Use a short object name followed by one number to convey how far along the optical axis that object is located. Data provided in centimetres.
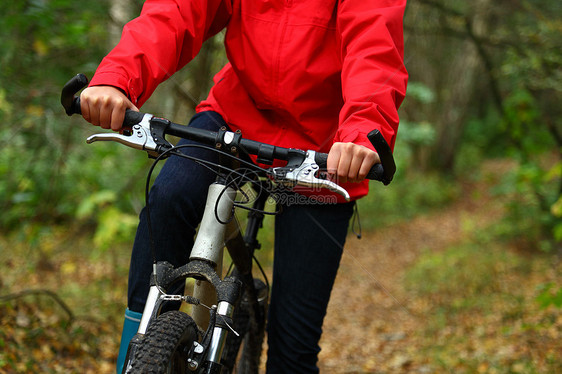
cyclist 173
